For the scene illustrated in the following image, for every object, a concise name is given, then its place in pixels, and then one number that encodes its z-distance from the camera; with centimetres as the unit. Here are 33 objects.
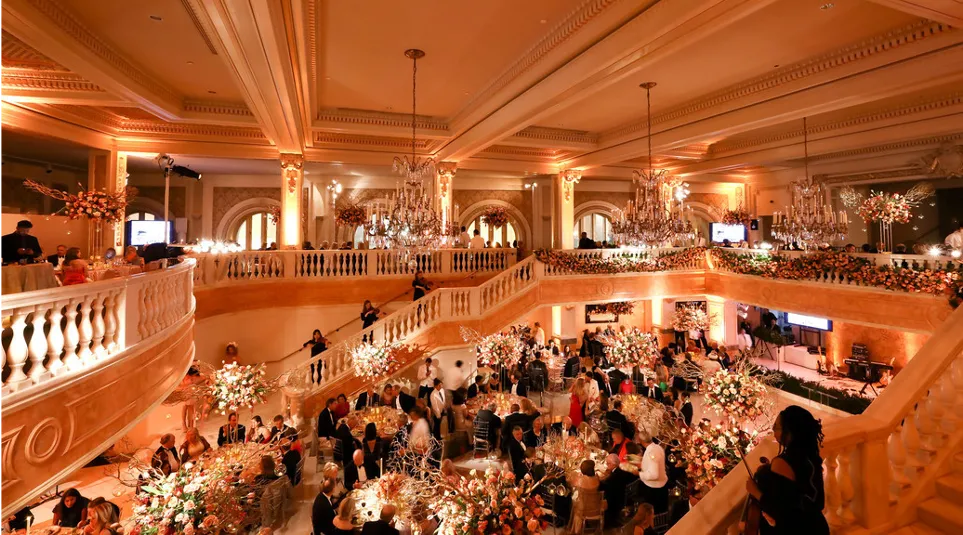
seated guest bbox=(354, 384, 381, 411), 784
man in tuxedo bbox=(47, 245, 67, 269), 564
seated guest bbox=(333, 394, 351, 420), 743
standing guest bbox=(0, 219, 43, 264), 438
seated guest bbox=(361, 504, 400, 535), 411
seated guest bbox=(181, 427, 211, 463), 590
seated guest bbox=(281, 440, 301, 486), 588
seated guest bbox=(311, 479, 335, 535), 461
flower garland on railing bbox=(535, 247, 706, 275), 1171
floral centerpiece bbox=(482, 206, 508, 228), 1515
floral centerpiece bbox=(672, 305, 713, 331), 1400
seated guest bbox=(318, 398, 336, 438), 689
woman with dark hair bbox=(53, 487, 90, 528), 466
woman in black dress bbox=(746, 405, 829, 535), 194
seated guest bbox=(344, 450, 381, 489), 554
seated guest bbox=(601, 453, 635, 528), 526
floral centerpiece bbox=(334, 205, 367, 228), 1149
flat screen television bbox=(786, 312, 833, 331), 1268
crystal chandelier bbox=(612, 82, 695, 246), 686
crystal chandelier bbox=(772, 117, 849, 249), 816
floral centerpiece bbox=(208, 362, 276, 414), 642
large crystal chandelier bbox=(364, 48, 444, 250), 586
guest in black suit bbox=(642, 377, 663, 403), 871
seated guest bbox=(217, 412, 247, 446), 650
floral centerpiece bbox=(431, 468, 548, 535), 348
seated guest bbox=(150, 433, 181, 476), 527
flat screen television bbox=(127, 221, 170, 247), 1005
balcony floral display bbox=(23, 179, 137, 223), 588
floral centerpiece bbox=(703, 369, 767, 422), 512
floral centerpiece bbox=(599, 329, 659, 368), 907
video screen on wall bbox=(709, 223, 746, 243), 1633
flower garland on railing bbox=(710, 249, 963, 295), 804
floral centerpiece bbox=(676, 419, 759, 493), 399
